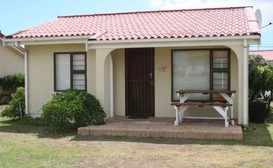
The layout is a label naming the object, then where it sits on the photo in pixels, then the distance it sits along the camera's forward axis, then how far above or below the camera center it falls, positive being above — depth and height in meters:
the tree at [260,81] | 12.34 -0.02
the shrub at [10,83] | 21.38 +0.00
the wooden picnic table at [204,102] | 9.71 -0.61
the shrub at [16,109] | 12.77 -0.91
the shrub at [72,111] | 9.79 -0.77
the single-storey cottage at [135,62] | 10.77 +0.64
